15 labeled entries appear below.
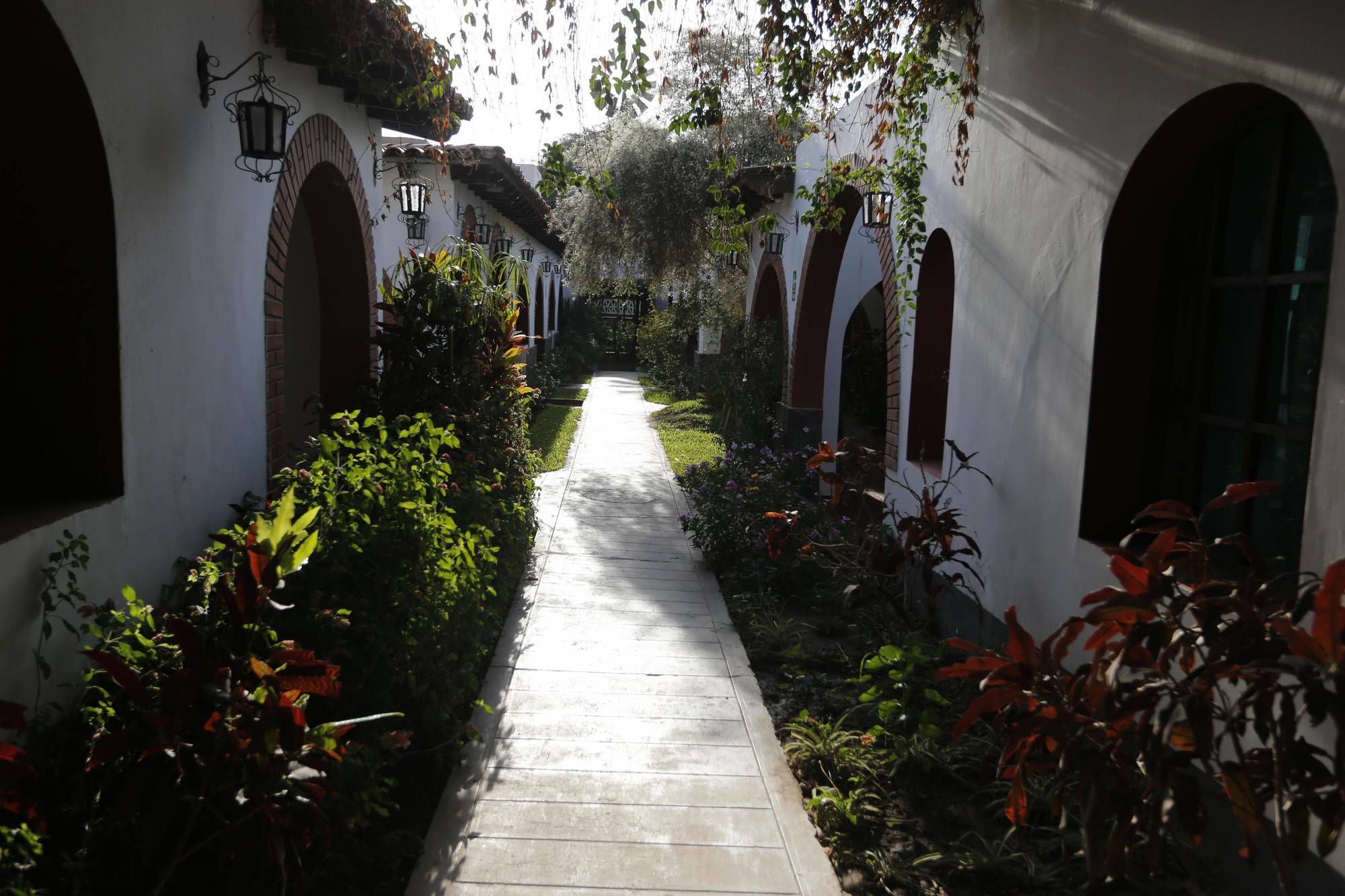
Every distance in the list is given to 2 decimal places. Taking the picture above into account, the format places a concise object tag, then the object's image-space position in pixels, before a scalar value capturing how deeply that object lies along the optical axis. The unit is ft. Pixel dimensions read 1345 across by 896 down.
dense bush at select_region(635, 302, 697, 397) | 62.49
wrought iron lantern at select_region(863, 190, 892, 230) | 19.65
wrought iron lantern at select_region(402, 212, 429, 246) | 25.35
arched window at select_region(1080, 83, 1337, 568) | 9.65
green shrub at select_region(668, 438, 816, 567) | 21.52
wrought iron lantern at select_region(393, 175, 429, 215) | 23.04
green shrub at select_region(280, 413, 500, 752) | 10.17
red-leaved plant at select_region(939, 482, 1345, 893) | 6.20
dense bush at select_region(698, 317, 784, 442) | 40.42
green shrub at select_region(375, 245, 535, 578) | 18.80
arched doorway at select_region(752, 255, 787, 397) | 42.06
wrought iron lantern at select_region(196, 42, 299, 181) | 13.24
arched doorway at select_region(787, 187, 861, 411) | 32.73
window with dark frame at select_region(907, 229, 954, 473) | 20.83
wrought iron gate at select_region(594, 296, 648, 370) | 99.76
